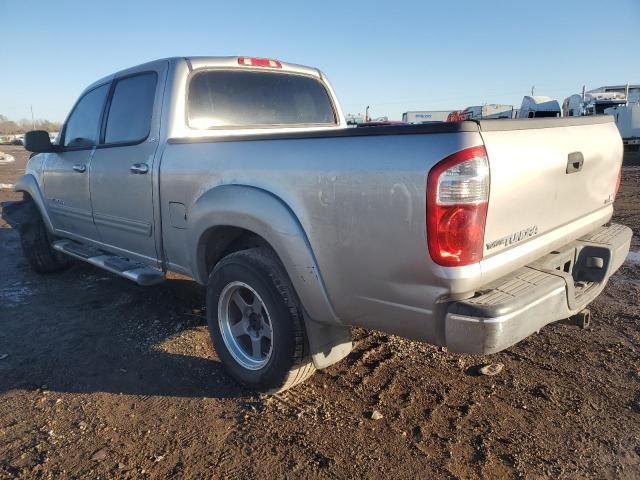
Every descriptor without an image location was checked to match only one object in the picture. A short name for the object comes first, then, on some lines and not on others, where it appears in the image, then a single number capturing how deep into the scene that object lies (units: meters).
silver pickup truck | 2.11
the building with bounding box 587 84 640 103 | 27.48
